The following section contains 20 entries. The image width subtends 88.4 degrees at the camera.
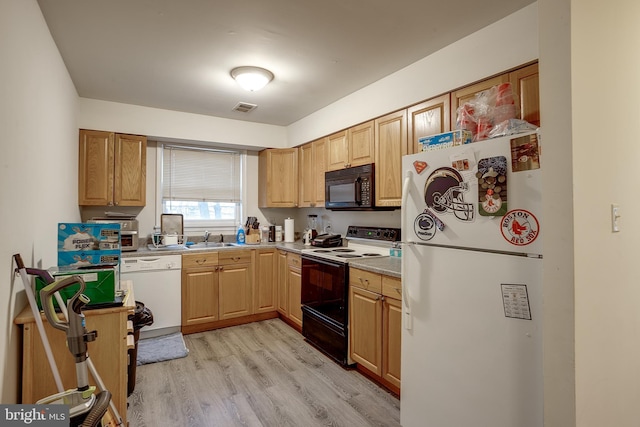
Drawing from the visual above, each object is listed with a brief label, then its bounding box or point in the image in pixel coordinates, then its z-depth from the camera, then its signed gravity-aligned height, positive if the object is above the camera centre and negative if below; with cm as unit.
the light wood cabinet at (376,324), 228 -82
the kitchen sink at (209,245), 383 -38
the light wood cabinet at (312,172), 377 +51
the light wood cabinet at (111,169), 336 +48
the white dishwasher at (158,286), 334 -75
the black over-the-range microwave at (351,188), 300 +25
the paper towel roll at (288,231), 445 -23
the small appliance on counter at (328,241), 369 -30
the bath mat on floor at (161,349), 294 -128
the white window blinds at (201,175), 417 +52
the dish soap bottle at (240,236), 430 -29
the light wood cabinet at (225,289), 357 -86
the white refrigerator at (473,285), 138 -35
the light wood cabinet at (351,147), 304 +67
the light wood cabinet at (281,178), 433 +48
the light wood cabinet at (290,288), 358 -84
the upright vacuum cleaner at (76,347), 126 -52
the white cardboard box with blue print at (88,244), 194 -18
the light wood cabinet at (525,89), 185 +72
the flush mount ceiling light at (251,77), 272 +117
